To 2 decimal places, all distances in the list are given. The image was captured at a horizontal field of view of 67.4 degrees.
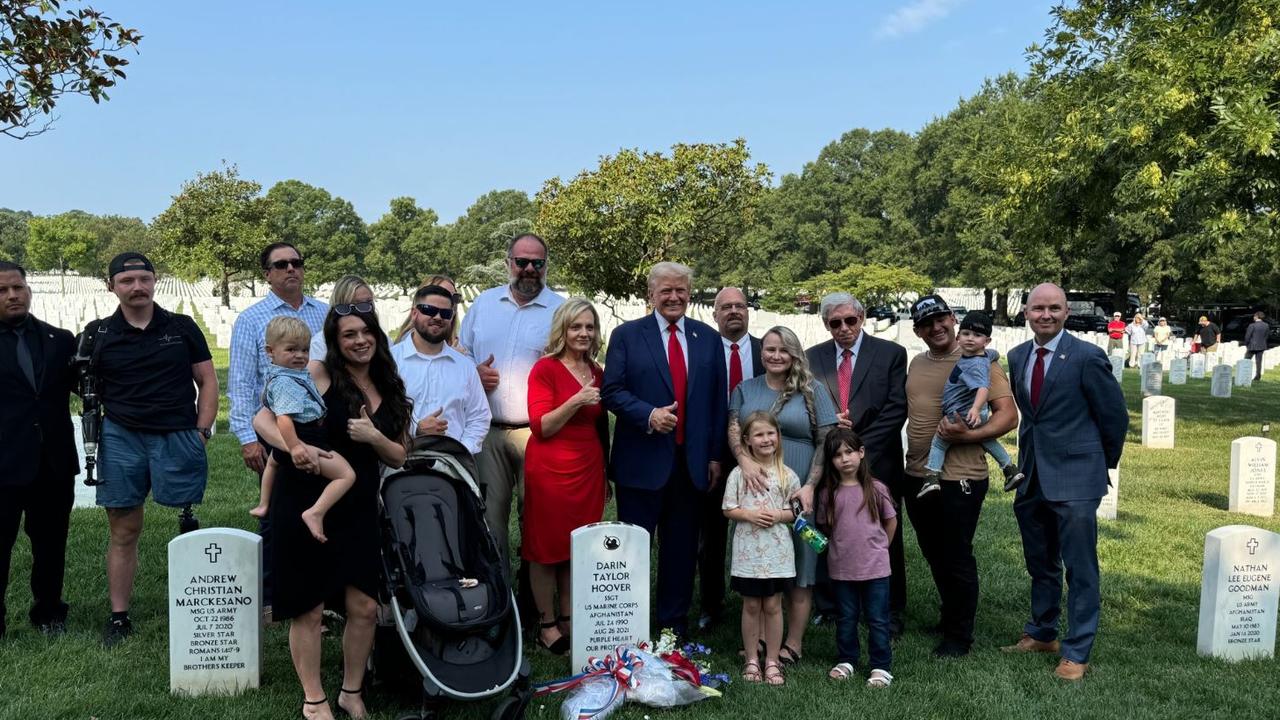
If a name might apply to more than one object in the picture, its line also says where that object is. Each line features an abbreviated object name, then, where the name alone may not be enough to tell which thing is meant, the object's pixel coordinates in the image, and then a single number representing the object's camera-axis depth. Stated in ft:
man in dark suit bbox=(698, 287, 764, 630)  20.10
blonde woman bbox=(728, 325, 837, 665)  17.42
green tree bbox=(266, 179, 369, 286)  219.41
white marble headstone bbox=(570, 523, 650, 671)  16.84
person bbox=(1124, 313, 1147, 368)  97.81
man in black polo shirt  17.72
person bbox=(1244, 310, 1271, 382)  82.99
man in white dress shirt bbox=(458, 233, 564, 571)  19.01
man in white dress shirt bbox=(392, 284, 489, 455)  16.94
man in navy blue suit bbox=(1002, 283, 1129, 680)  17.17
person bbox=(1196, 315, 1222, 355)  100.73
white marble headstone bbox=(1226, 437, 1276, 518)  32.17
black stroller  14.07
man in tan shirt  18.11
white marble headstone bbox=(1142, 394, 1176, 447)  45.29
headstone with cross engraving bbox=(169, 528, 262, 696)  15.62
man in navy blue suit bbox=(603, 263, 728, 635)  17.92
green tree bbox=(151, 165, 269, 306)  132.57
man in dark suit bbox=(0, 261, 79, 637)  17.49
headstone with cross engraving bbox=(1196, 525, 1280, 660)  18.28
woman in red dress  17.28
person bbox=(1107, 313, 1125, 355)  103.65
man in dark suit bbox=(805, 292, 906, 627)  18.90
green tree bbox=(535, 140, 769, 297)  100.42
